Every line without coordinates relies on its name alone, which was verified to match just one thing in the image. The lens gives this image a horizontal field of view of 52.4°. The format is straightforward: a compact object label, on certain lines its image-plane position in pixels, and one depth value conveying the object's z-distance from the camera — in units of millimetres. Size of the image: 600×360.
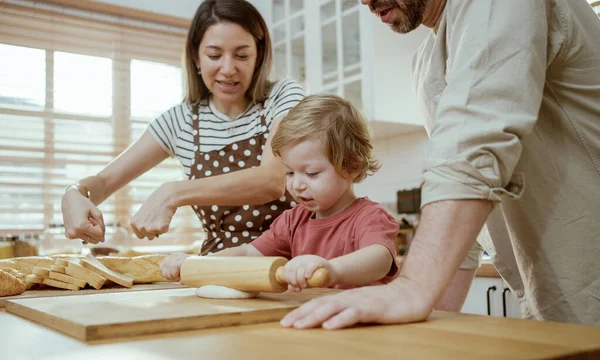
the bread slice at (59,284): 1093
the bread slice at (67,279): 1091
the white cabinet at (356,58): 3158
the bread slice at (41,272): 1114
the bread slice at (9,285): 993
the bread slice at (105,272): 1095
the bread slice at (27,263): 1160
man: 714
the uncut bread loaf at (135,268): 1193
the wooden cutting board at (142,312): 628
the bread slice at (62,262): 1111
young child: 1095
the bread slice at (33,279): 1104
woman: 1370
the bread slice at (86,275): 1088
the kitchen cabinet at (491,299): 2375
